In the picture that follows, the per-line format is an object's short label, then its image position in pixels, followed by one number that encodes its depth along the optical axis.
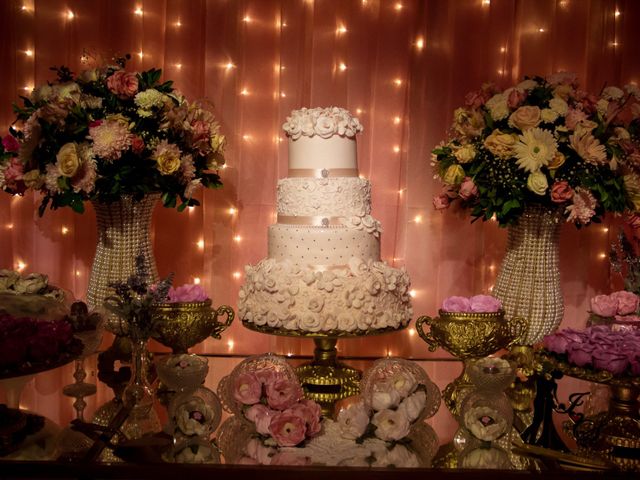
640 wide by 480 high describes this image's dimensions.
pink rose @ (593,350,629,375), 1.52
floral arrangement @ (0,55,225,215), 1.93
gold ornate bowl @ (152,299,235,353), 1.94
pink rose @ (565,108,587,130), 1.95
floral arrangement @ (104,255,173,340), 1.62
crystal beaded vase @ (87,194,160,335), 2.11
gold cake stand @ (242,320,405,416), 1.81
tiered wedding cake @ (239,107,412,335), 1.91
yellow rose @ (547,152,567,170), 1.93
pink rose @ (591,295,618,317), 1.99
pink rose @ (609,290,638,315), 1.97
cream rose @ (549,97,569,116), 1.96
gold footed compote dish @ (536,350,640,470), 1.42
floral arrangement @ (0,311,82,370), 1.40
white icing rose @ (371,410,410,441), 1.44
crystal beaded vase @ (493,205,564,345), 2.08
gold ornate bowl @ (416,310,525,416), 1.92
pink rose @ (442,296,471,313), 2.00
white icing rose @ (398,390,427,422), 1.52
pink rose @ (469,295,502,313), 1.97
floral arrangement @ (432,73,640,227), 1.93
